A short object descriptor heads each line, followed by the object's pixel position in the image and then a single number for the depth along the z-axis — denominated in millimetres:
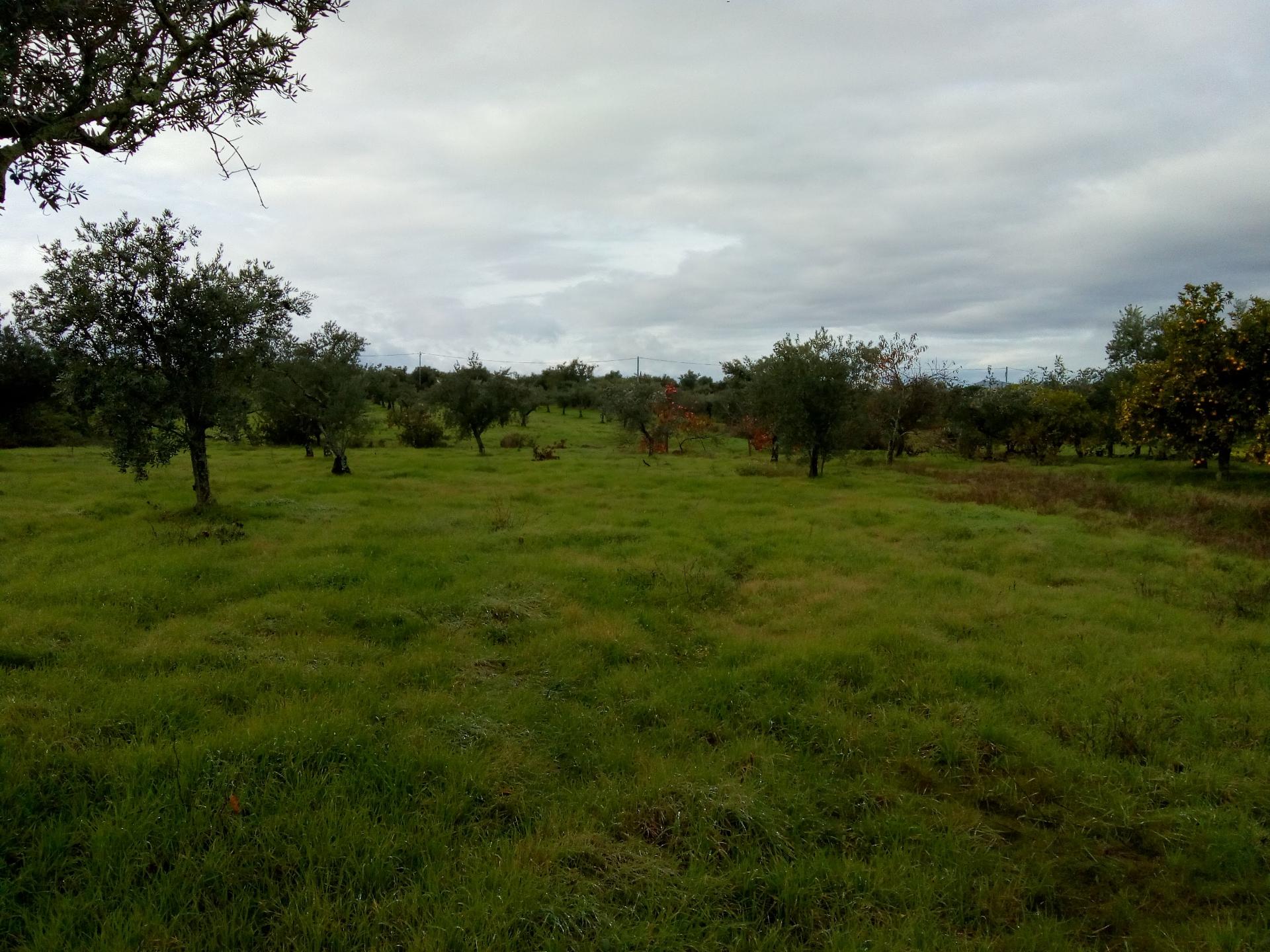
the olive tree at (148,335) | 15281
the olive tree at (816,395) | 28688
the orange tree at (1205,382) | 22188
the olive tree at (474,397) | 39438
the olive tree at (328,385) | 27734
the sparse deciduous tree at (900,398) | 38312
